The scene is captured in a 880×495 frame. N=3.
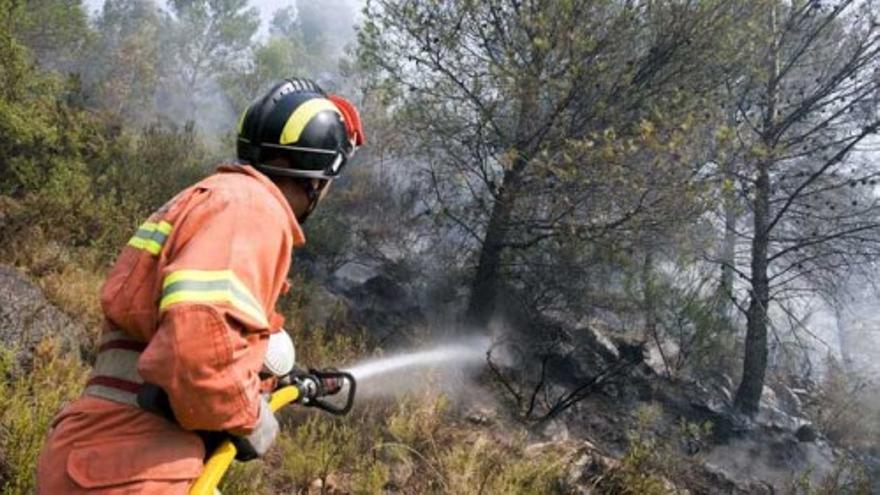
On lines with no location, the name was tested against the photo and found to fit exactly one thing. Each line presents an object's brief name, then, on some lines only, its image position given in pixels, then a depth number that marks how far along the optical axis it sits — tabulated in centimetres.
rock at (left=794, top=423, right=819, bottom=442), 973
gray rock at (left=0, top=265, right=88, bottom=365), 422
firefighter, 128
